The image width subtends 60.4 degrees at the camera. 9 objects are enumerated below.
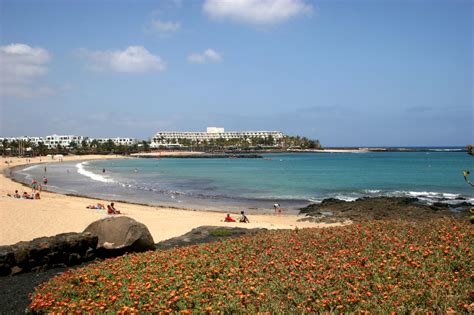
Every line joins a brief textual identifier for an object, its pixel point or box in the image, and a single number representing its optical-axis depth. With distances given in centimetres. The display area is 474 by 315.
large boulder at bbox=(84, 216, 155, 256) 1285
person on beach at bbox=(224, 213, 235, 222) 2621
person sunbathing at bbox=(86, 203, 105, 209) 3099
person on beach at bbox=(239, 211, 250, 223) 2617
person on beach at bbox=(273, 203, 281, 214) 3250
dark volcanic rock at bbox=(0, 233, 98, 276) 1141
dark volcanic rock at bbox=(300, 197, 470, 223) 2894
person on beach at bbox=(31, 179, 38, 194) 4181
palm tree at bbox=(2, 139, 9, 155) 17338
